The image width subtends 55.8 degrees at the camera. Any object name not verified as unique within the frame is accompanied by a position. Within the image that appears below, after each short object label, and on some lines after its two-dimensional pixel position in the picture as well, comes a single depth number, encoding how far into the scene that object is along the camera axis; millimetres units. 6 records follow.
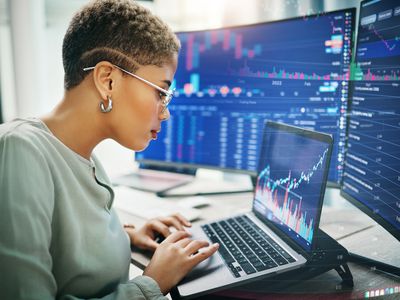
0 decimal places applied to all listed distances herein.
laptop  685
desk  652
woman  550
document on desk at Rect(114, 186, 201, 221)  1138
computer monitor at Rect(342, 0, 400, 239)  644
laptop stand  662
